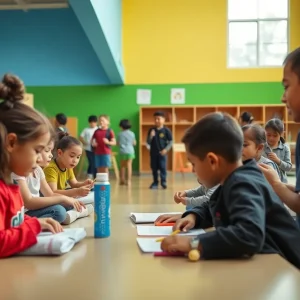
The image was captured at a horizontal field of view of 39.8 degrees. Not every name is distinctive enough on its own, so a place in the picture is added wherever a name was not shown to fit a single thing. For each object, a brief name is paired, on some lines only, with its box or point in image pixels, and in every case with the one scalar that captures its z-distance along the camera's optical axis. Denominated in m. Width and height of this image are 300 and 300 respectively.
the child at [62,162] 2.21
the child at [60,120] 6.17
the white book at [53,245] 1.05
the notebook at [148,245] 1.09
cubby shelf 8.78
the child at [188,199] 1.49
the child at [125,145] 7.41
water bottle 1.20
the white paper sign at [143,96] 9.03
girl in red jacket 1.10
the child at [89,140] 7.69
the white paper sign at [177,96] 9.02
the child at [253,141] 2.11
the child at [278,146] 3.47
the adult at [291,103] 1.25
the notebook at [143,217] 1.53
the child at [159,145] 6.70
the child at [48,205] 1.53
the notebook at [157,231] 1.28
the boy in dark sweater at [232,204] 0.99
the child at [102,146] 6.95
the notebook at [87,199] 1.90
